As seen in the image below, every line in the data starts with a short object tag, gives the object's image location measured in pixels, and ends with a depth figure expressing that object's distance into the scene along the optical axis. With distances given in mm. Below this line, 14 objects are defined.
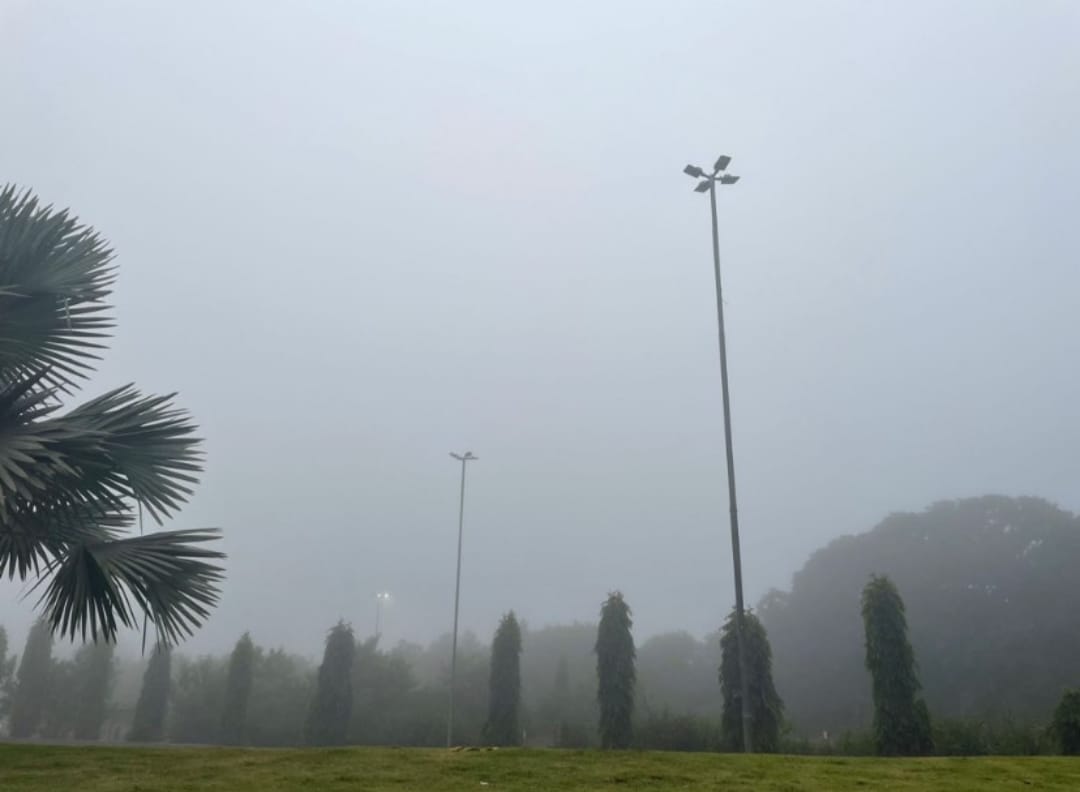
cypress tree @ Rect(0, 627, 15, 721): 50125
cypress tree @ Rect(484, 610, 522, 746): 36125
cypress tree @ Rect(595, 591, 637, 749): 31750
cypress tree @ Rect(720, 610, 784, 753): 26953
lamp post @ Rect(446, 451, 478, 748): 35288
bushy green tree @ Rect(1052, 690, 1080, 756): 19933
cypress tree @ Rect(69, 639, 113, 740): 47812
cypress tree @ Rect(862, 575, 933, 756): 23719
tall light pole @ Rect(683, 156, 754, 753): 15508
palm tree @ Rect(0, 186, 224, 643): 10797
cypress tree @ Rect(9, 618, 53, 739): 48938
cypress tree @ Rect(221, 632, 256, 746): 42969
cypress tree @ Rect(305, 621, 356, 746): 40406
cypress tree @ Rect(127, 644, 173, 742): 44344
